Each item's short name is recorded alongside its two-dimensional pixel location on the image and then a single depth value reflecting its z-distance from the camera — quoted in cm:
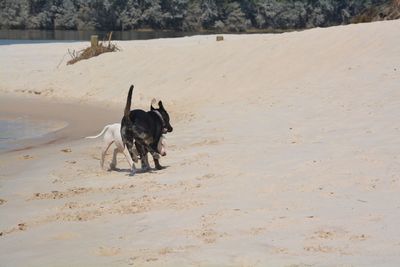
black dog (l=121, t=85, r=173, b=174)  1687
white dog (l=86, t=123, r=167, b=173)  1734
